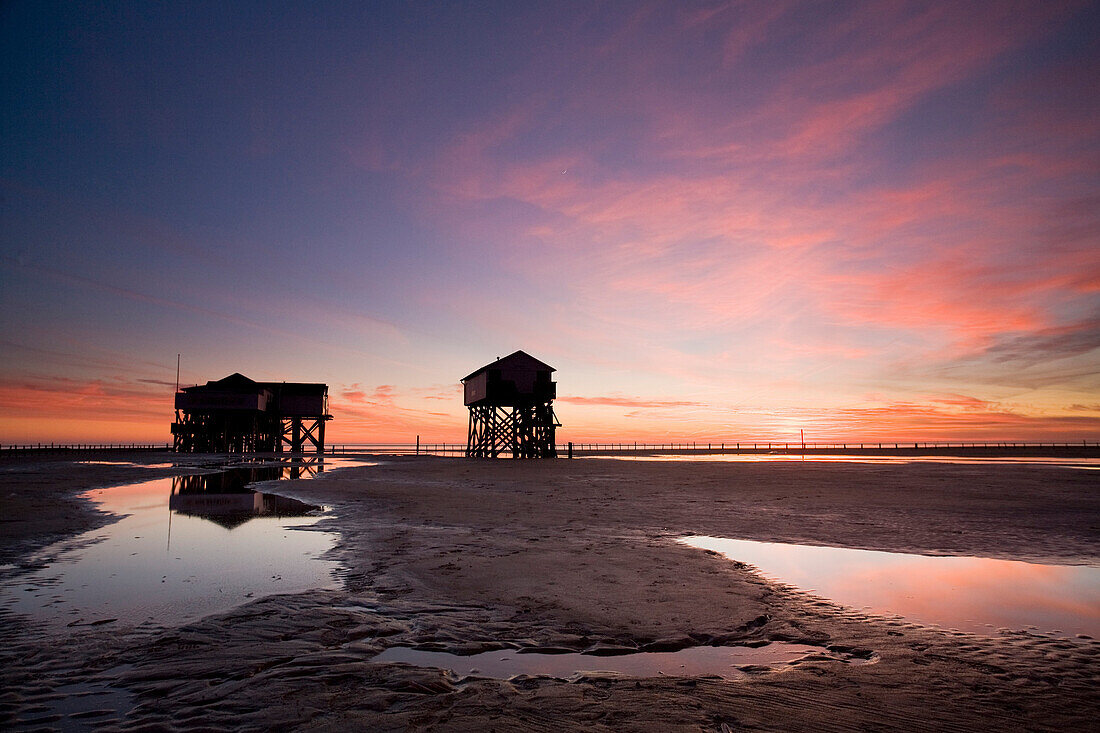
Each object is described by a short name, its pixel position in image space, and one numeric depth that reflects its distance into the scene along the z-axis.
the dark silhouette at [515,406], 50.28
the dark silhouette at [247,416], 60.66
